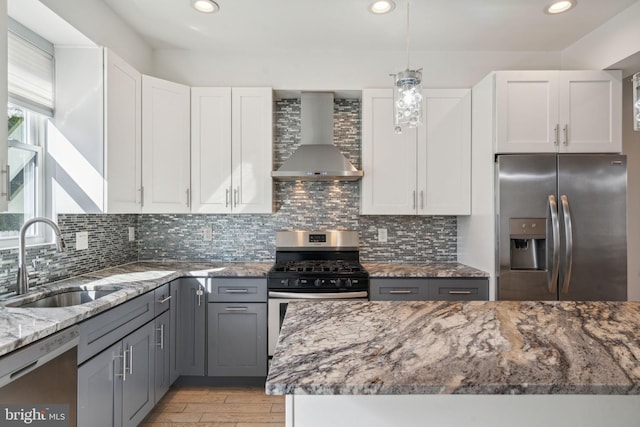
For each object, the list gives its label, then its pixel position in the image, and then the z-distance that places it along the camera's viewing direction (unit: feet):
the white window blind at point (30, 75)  6.41
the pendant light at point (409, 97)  4.88
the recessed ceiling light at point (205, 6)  7.72
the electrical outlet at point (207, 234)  10.53
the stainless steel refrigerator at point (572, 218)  8.00
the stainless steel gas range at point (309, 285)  8.68
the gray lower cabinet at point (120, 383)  5.27
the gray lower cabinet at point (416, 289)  8.85
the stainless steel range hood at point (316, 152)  9.25
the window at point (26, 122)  6.46
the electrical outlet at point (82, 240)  8.01
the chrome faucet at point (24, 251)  5.88
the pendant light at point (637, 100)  3.79
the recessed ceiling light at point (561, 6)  7.66
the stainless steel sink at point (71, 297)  6.41
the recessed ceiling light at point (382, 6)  7.66
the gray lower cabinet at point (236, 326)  8.80
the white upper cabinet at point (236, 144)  9.63
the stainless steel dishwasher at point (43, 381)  4.02
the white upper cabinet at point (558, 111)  8.34
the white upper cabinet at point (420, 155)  9.64
